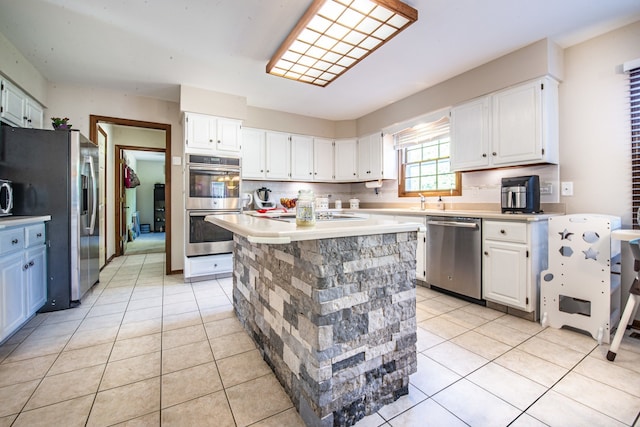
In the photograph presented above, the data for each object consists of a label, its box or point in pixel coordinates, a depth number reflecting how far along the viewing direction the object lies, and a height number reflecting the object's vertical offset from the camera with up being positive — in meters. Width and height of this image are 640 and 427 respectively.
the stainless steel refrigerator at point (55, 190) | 2.54 +0.21
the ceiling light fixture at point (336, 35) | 2.04 +1.52
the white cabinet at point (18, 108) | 2.57 +1.08
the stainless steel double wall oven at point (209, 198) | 3.66 +0.18
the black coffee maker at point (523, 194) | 2.54 +0.15
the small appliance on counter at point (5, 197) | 2.28 +0.13
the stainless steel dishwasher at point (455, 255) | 2.78 -0.48
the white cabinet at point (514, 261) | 2.42 -0.46
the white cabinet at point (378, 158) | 4.43 +0.87
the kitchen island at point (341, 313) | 1.23 -0.51
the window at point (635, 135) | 2.26 +0.60
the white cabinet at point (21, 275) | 1.95 -0.50
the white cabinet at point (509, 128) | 2.57 +0.84
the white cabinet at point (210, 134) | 3.63 +1.05
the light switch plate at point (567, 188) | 2.61 +0.20
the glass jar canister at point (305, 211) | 1.35 +0.00
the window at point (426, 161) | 3.64 +0.71
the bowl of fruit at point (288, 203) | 3.55 +0.11
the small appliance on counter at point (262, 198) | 4.29 +0.20
